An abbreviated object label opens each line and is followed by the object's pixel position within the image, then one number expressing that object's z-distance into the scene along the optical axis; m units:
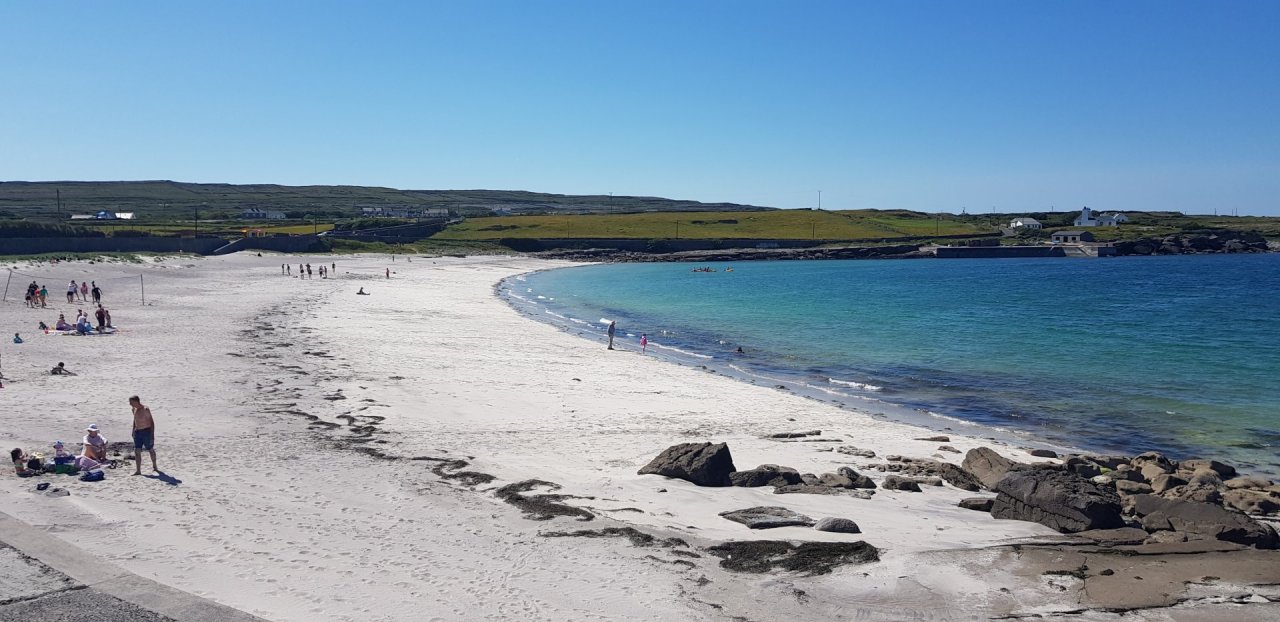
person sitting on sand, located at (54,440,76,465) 12.03
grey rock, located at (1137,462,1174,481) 14.27
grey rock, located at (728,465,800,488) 12.86
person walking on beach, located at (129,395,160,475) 12.02
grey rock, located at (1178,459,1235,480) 14.71
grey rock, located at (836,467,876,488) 13.05
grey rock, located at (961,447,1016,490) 13.55
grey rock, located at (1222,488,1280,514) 12.59
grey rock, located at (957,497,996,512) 12.05
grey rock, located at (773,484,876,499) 12.50
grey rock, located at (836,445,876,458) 15.47
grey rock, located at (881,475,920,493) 13.04
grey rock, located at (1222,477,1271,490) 13.88
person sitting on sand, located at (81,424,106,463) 12.55
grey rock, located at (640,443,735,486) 12.77
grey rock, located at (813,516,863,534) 10.61
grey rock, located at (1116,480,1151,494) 13.23
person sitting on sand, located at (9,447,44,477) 11.73
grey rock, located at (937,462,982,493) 13.45
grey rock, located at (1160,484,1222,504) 12.70
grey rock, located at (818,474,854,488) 12.97
